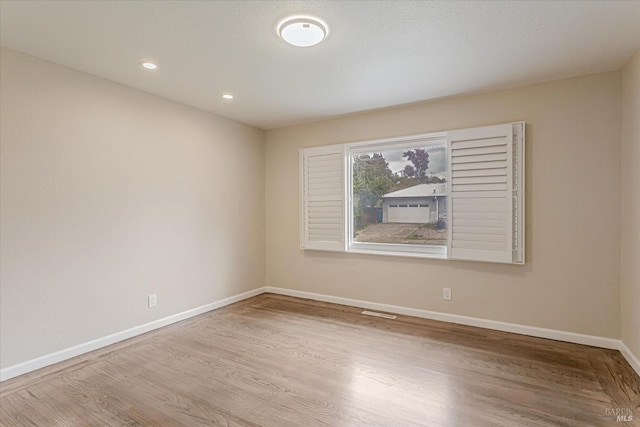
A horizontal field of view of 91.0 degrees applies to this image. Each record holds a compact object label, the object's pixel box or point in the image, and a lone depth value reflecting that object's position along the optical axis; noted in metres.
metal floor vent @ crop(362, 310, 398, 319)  3.68
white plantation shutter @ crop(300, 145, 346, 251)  4.18
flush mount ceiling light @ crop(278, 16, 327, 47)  2.04
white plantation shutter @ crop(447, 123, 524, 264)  3.08
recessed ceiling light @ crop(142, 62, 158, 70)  2.63
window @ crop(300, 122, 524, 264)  3.13
